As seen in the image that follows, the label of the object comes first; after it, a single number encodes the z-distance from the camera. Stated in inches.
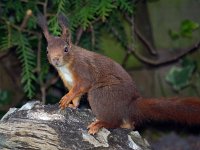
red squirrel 276.5
